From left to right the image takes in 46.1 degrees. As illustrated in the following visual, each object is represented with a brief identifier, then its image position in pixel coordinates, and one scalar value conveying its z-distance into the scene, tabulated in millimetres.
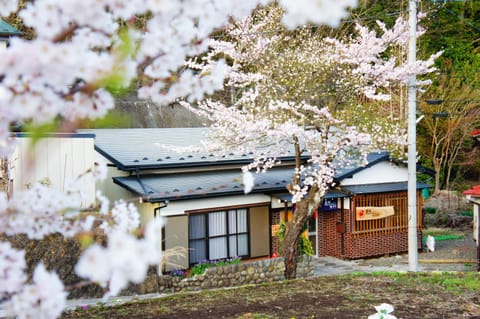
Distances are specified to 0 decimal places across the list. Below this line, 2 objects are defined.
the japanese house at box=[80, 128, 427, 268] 14070
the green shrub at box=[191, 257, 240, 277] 13406
